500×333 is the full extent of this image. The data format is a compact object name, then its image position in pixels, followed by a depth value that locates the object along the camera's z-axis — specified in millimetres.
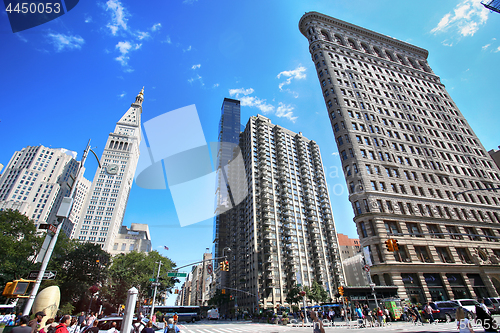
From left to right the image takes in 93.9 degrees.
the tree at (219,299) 83025
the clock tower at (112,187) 104625
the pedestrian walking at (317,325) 8625
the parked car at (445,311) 22375
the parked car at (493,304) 24548
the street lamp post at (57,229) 10915
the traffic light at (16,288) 10139
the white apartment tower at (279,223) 71500
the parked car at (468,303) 21400
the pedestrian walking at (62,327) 8120
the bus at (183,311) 51688
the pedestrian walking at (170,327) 11155
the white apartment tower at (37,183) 117375
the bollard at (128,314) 9734
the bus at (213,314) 66125
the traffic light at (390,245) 19530
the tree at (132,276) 49844
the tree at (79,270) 44656
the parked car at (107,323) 14509
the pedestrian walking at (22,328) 6822
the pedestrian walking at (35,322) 8545
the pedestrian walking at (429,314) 21956
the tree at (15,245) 33281
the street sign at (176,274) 24066
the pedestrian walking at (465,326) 8635
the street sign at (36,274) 10997
